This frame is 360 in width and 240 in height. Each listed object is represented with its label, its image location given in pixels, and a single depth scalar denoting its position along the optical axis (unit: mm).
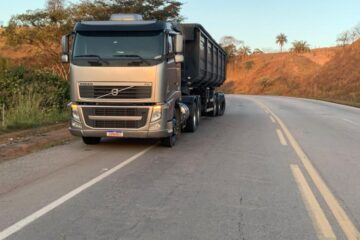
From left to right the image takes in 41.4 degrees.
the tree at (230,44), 101000
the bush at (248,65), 105562
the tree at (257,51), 117750
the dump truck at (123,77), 10500
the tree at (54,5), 41156
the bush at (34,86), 17000
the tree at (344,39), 80500
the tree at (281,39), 108712
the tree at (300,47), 104938
